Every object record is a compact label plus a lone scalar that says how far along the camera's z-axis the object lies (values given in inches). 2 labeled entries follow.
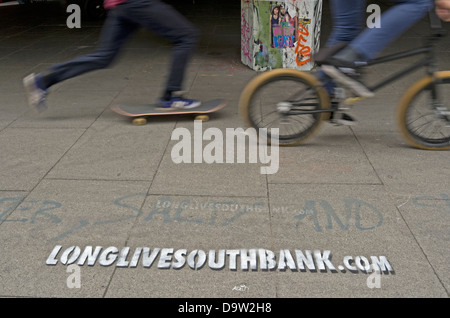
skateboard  193.6
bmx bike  161.5
